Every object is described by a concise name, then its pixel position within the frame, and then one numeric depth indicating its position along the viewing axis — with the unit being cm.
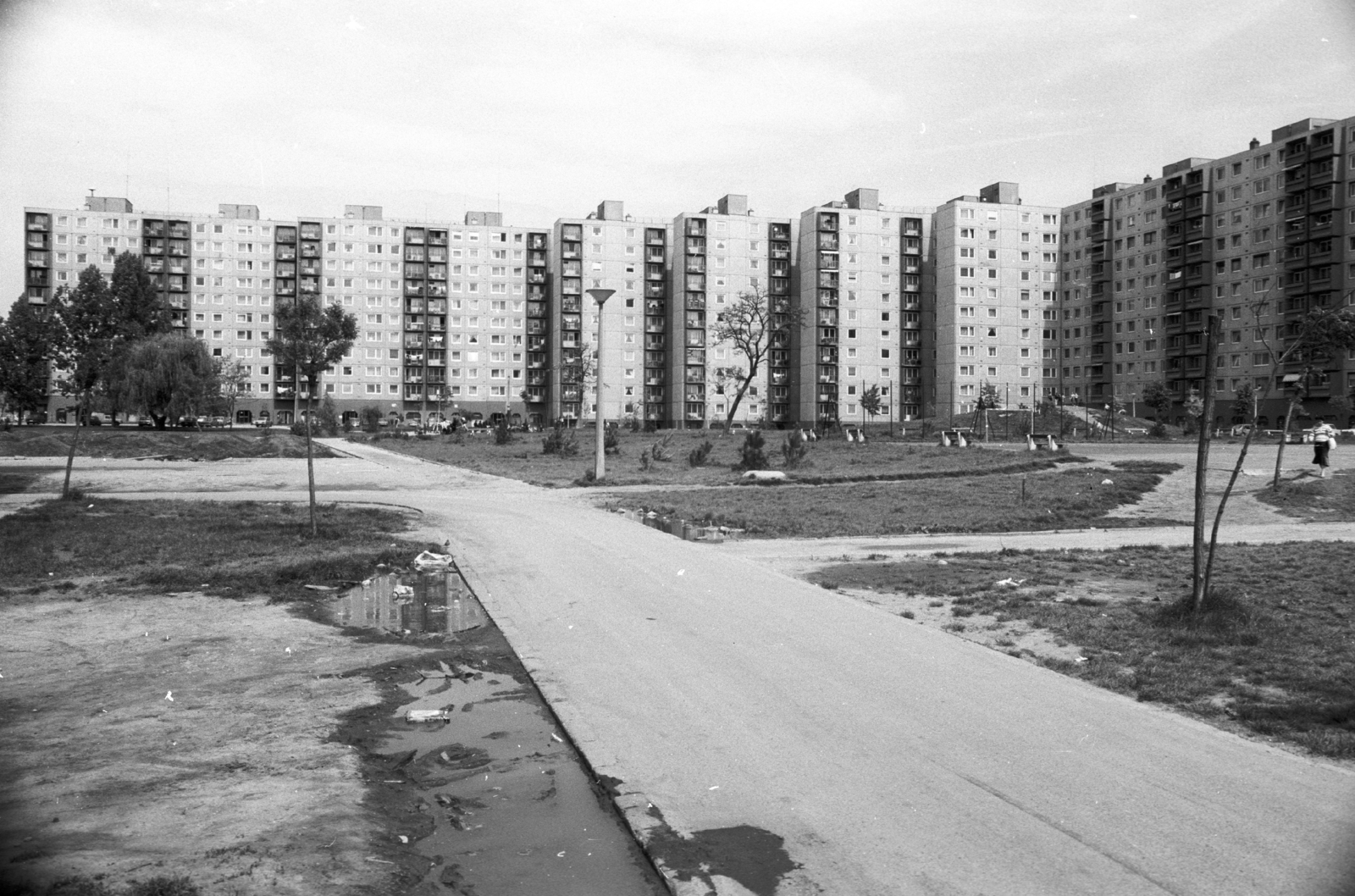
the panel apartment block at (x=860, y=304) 13012
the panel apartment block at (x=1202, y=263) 8900
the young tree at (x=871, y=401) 10712
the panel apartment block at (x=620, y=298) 13538
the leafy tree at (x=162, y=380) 7106
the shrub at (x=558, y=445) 4744
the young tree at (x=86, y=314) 6537
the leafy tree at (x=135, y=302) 9581
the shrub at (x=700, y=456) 3678
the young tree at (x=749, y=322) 7425
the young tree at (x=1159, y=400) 8831
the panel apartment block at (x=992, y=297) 12494
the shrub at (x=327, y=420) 8562
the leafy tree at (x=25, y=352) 8144
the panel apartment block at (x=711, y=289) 13275
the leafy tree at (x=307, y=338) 1922
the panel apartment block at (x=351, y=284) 13375
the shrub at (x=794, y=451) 3444
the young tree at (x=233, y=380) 11631
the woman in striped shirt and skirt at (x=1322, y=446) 2894
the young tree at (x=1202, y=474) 970
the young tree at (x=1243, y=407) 1765
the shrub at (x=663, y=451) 3856
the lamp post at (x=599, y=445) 2898
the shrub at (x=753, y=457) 3400
